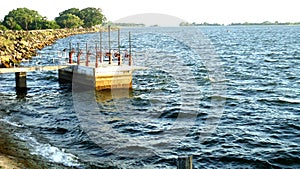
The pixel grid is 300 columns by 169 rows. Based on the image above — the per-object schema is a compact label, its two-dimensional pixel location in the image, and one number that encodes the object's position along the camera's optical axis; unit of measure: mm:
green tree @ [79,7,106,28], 195000
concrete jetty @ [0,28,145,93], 25650
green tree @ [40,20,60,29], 123875
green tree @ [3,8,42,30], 103375
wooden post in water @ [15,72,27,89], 27938
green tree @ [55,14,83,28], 156750
